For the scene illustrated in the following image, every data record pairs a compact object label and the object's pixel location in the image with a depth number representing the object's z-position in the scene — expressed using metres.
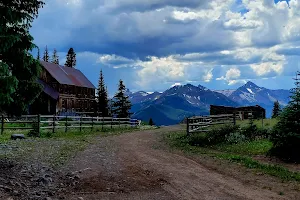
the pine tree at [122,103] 75.38
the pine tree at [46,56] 100.41
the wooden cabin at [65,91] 64.06
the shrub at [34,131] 29.68
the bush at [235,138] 23.98
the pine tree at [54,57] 102.47
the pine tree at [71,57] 98.66
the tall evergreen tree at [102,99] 77.72
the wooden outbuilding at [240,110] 46.42
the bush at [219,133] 24.60
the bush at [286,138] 18.38
